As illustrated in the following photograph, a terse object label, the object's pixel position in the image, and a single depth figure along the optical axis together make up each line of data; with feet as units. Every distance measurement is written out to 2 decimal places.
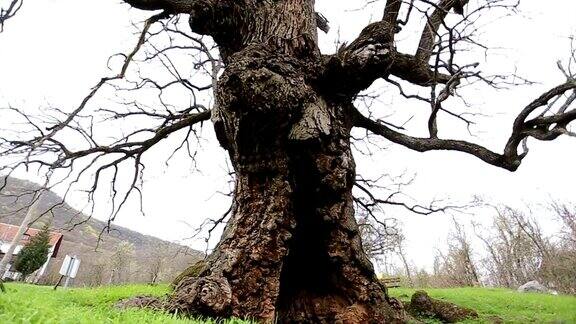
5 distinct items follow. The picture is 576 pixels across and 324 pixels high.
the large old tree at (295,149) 10.62
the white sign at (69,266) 28.63
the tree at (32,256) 79.92
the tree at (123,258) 97.32
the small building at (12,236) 103.06
